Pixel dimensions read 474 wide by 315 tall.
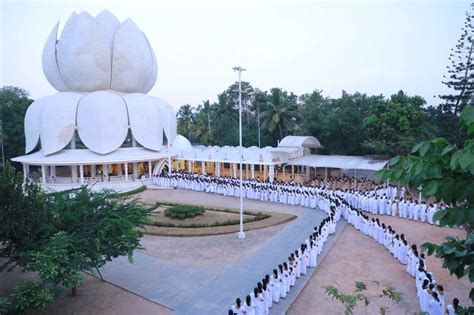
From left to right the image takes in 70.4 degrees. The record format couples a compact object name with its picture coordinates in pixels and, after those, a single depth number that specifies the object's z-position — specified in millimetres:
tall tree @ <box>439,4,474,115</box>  21422
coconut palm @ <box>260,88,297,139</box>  31266
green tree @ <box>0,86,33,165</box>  28578
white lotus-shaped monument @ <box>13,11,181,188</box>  23125
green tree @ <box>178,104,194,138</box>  47931
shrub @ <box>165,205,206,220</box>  14921
